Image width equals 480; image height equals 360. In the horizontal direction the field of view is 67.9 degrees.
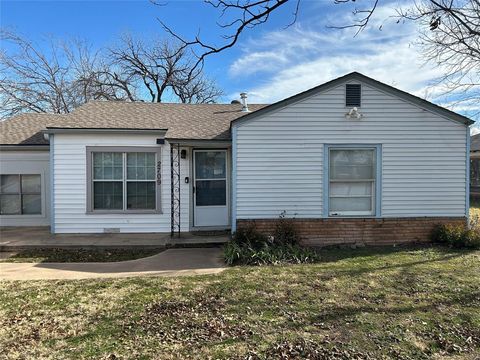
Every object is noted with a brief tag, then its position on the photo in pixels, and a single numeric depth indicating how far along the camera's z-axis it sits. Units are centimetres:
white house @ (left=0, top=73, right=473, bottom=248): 881
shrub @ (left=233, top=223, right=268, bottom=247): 824
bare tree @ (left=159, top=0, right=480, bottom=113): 441
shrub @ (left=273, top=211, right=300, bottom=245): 845
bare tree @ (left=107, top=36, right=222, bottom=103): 2915
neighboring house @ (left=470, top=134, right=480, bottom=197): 2457
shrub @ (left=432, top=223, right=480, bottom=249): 846
